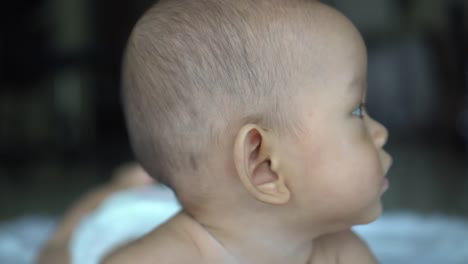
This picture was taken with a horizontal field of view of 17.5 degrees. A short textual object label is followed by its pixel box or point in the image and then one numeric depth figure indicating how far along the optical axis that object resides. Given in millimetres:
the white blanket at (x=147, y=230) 1038
